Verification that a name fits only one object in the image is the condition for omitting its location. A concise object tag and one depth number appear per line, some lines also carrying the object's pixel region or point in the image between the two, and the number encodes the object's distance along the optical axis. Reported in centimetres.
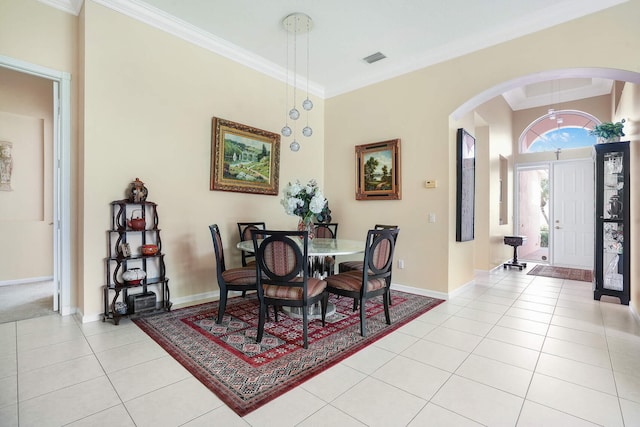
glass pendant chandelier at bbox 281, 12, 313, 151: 343
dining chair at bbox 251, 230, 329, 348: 255
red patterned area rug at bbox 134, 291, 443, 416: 202
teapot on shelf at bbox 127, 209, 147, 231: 316
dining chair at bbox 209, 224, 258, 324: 301
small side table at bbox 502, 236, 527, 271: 633
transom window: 670
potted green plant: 400
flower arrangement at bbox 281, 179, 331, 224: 322
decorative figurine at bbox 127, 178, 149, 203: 319
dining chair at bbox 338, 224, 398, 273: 374
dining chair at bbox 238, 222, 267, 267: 411
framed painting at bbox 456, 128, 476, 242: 426
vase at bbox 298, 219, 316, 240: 340
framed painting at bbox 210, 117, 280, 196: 401
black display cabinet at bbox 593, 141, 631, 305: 391
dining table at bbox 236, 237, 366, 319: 293
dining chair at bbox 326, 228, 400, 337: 287
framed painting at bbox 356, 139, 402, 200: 459
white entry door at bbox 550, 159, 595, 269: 648
